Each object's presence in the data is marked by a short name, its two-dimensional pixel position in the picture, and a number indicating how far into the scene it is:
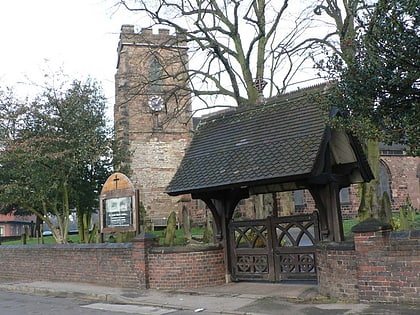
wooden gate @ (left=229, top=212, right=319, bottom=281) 11.24
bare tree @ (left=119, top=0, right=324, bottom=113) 20.11
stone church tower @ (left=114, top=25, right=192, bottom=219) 35.97
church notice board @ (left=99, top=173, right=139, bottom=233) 14.05
